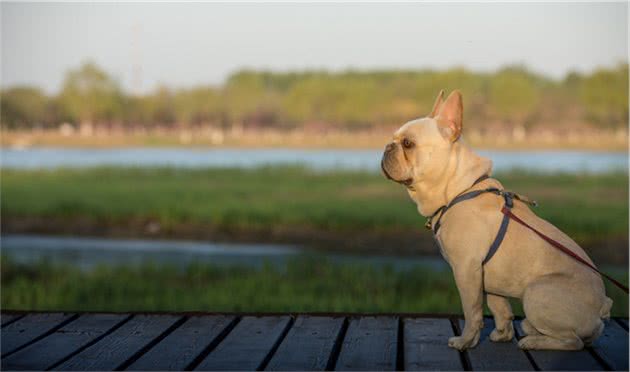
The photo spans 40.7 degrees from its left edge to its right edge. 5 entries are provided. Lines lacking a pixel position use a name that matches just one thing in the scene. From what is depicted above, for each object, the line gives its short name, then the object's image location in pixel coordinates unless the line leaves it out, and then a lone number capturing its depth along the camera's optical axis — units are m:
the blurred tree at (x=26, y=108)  36.44
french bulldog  3.79
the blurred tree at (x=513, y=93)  31.69
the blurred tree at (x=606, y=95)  30.59
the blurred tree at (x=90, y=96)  35.75
